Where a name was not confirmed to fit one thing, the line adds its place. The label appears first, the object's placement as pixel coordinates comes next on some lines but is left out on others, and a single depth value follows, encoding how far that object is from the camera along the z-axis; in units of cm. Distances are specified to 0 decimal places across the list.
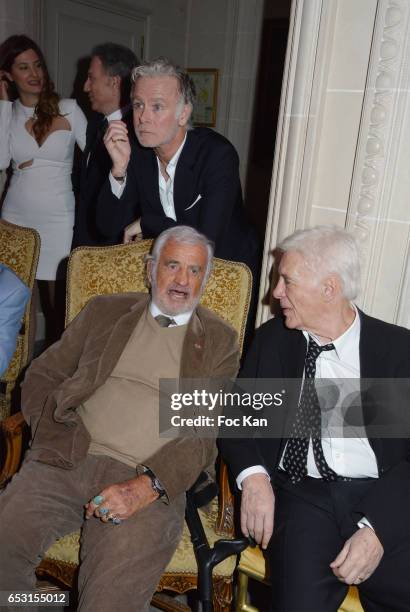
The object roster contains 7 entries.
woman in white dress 299
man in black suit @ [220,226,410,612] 151
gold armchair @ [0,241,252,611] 187
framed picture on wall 465
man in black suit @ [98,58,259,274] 201
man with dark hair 272
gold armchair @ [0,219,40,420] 249
